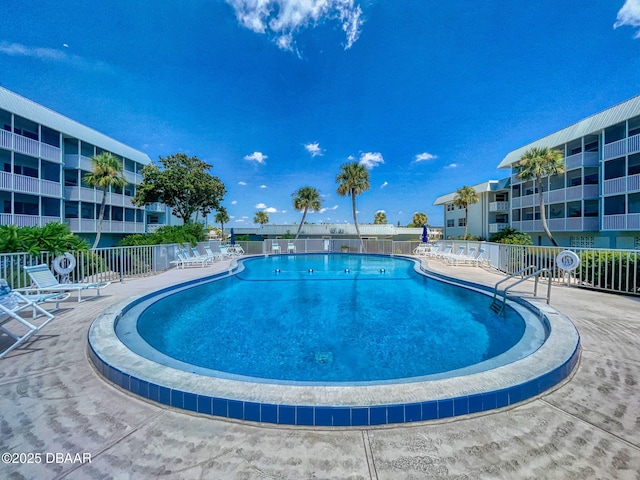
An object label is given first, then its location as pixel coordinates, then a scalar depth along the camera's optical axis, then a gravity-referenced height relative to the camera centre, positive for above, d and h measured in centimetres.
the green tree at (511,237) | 1892 +12
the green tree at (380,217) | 5722 +454
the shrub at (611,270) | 634 -77
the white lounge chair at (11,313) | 312 -97
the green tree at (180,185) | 2125 +429
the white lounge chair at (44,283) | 517 -93
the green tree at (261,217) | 5354 +419
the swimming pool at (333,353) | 211 -160
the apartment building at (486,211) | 2675 +294
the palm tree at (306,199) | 2942 +431
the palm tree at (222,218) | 4844 +378
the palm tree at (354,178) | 2525 +568
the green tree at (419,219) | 5278 +384
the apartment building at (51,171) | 1571 +446
